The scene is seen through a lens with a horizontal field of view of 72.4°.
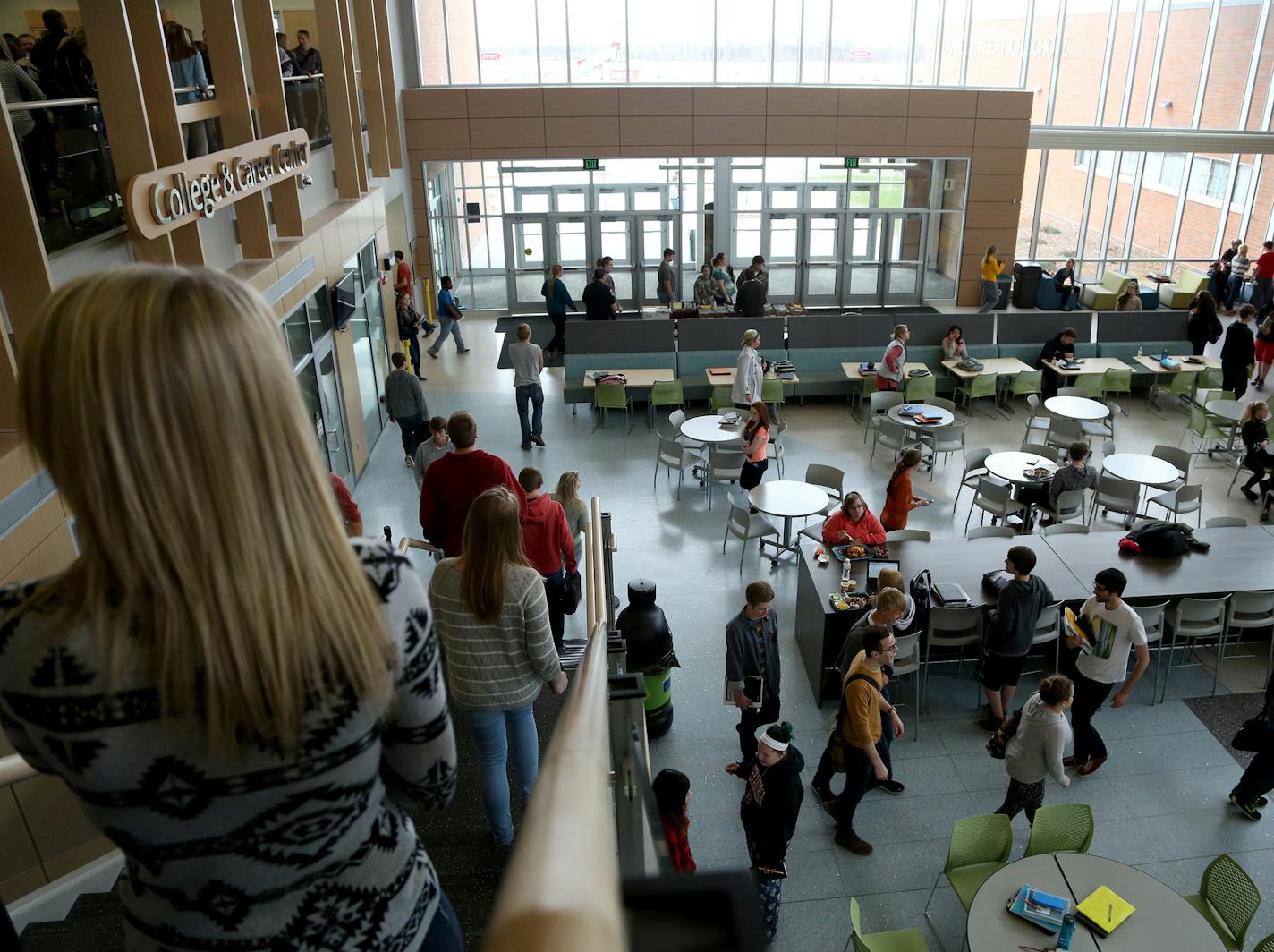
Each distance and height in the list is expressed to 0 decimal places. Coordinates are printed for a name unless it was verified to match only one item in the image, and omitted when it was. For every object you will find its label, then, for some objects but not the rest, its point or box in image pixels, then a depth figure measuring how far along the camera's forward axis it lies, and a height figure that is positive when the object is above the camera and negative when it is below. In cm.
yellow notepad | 458 -404
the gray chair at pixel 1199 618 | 738 -419
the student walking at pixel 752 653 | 626 -371
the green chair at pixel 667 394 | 1270 -397
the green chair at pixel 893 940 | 466 -424
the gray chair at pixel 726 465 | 1038 -405
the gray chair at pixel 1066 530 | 842 -394
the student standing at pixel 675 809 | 414 -314
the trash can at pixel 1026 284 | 1942 -401
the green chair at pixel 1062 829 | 528 -416
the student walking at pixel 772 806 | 492 -379
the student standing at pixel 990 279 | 1847 -373
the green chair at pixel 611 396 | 1271 -400
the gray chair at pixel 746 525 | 891 -410
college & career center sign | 616 -55
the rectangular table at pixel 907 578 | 715 -393
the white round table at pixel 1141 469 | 975 -403
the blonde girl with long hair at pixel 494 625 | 322 -184
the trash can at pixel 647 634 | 636 -362
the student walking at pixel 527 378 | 1148 -340
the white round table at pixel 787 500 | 888 -389
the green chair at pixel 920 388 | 1239 -389
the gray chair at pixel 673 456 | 1069 -410
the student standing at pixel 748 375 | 1133 -339
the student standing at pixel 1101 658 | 638 -391
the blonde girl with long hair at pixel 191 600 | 90 -50
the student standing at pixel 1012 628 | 667 -387
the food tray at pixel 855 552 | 765 -374
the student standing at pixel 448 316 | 1600 -369
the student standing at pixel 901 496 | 836 -366
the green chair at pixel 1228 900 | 478 -421
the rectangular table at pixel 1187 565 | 752 -397
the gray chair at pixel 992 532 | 841 -397
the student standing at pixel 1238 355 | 1309 -379
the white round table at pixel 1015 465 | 966 -395
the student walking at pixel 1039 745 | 550 -392
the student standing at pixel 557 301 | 1567 -333
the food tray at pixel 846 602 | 702 -380
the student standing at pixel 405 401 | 1051 -334
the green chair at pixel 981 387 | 1328 -416
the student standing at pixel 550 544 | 567 -269
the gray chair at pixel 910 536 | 837 -392
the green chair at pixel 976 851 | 521 -423
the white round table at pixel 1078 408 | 1141 -394
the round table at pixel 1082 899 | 451 -406
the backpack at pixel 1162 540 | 784 -380
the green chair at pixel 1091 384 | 1300 -408
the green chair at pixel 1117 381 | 1296 -405
